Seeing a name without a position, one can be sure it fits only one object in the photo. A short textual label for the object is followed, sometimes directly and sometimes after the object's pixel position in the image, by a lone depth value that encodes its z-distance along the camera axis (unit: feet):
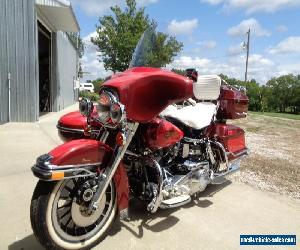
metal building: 24.03
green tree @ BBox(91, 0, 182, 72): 59.98
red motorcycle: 6.30
